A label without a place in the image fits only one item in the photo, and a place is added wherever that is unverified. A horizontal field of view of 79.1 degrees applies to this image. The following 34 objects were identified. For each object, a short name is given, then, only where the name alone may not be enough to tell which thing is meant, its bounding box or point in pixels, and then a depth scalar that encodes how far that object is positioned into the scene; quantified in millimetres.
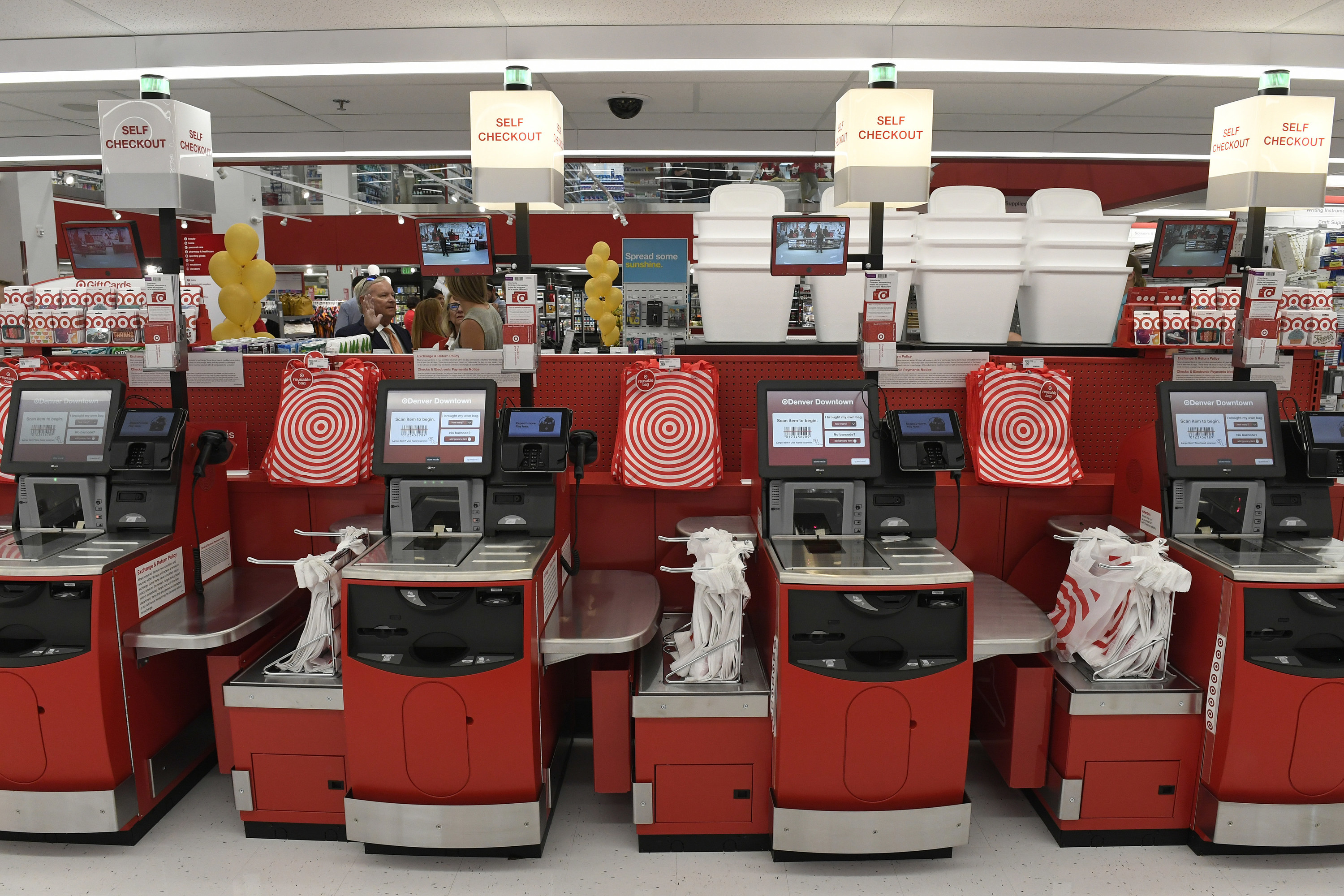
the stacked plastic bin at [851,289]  3385
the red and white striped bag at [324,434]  3266
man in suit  5660
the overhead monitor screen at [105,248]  3191
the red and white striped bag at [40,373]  3398
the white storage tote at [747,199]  3404
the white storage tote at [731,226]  3346
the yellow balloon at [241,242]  4727
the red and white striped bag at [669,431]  3227
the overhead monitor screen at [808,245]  2971
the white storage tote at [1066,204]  3354
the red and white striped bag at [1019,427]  3248
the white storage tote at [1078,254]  3303
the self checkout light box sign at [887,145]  3141
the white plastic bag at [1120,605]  2557
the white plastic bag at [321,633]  2713
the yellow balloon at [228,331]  4891
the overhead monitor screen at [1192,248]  3098
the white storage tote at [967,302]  3297
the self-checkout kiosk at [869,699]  2473
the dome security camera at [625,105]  6031
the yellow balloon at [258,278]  4766
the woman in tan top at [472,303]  4254
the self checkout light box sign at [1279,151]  3016
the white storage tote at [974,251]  3277
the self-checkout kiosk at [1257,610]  2504
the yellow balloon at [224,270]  4695
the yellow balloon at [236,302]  4695
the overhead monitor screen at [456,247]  2984
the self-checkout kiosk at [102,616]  2562
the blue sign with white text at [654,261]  5031
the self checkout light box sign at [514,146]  3070
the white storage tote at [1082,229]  3328
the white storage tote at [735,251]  3316
